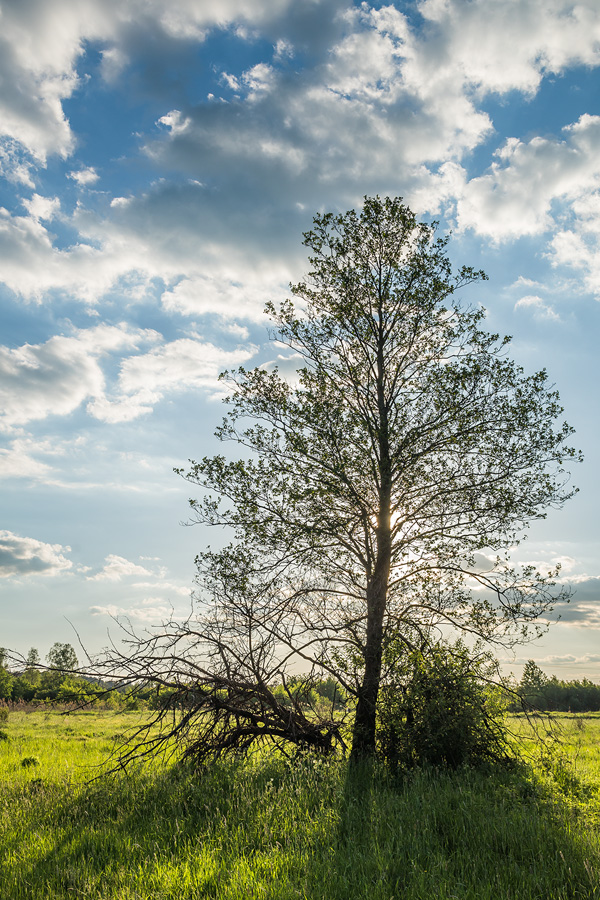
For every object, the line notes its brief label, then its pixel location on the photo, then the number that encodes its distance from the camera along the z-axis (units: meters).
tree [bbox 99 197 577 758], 11.67
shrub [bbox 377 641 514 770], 10.37
